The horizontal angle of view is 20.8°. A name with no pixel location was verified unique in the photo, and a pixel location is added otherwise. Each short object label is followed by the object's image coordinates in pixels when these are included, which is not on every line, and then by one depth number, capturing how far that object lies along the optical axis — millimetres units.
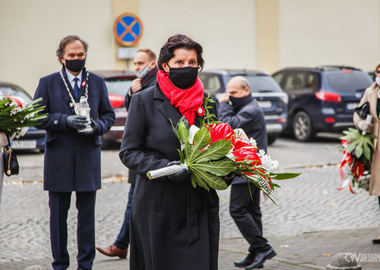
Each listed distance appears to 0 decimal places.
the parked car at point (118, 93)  20855
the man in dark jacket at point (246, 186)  9558
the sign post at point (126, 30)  29823
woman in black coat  5949
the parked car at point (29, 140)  20441
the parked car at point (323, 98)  24459
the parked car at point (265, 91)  23444
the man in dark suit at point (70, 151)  8704
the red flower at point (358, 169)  11059
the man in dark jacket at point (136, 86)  9817
